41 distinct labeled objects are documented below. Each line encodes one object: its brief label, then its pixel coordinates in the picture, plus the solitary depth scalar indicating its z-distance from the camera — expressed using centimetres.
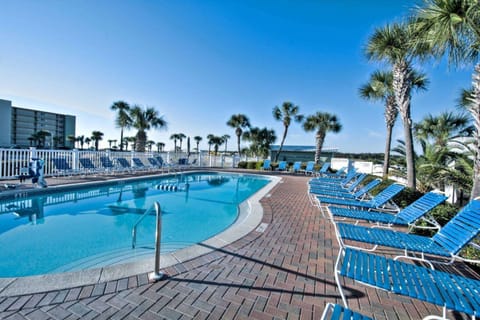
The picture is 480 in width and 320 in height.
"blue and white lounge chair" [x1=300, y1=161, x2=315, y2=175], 1678
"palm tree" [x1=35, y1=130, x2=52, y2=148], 5734
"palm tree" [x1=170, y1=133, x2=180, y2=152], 5788
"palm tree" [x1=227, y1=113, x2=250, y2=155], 2420
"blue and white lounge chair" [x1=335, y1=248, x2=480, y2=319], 142
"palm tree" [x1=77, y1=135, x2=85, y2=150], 6756
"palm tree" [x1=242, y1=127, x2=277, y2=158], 2662
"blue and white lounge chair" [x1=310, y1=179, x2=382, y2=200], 543
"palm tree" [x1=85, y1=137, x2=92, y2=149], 7134
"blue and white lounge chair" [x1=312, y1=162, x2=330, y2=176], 1490
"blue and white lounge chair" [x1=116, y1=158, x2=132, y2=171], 1175
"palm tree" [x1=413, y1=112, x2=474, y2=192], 618
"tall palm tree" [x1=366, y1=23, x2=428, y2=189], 691
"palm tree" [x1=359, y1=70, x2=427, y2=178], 1020
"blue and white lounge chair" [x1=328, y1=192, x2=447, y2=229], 317
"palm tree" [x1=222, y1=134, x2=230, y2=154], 4722
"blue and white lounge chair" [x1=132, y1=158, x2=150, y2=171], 1253
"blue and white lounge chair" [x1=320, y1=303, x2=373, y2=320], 131
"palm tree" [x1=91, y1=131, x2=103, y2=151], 5719
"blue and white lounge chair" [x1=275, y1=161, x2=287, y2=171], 1853
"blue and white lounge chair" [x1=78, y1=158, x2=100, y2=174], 1009
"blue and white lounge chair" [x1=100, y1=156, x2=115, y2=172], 1102
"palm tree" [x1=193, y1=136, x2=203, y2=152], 5606
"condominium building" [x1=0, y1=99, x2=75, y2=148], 5215
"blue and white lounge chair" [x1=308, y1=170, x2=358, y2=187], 797
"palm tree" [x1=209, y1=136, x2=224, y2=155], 4802
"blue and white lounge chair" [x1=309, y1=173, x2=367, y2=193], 660
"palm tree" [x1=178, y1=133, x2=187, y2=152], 5850
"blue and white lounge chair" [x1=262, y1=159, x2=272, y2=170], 1914
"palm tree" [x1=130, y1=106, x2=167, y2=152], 1681
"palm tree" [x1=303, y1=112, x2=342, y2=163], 1966
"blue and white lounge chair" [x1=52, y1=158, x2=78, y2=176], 917
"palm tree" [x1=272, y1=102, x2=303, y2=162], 2150
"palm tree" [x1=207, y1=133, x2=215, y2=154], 4838
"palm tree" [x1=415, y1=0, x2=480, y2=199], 409
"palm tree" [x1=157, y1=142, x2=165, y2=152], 6512
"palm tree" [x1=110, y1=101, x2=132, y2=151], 1706
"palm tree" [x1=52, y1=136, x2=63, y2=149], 6571
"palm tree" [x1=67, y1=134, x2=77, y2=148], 6134
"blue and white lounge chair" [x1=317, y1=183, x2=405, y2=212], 433
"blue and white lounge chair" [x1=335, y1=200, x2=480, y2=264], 218
